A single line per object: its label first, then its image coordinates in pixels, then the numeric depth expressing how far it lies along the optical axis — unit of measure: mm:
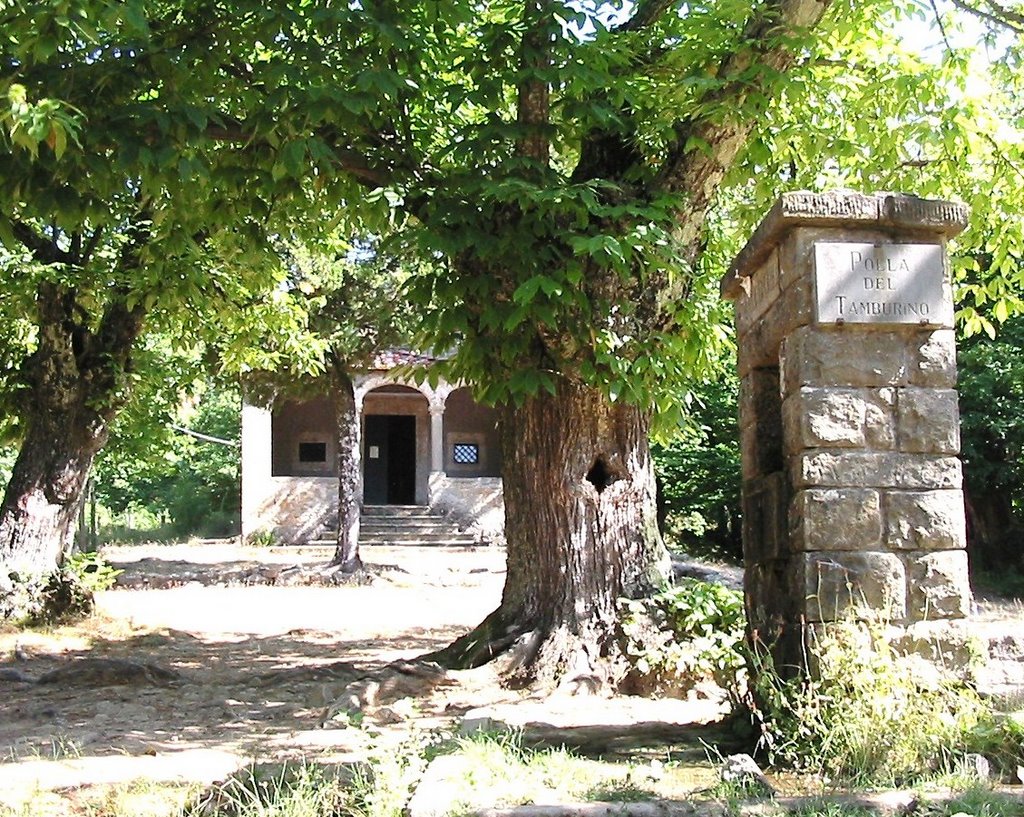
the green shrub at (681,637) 7211
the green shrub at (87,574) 11688
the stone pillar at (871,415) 4602
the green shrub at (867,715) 4176
